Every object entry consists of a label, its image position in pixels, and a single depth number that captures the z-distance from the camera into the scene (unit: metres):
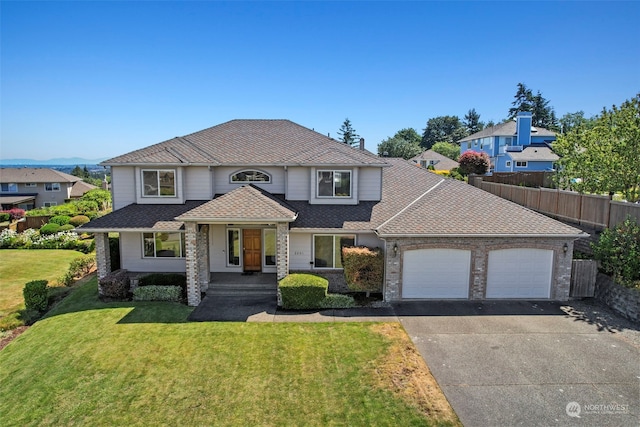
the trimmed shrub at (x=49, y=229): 30.56
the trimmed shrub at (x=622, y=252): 13.55
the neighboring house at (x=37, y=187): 54.88
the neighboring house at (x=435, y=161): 54.37
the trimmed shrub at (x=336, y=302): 14.57
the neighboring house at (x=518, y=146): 44.88
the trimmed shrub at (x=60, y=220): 33.75
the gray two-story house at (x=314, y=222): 14.70
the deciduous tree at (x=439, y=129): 111.08
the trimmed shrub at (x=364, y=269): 15.01
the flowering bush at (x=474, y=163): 36.16
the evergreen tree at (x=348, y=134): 86.56
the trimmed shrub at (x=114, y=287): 15.81
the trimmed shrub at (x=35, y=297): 15.84
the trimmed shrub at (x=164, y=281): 15.97
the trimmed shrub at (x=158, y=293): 15.55
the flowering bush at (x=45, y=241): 28.50
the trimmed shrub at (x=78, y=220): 34.38
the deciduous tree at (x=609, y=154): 16.28
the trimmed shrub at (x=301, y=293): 14.30
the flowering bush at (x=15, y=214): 43.81
